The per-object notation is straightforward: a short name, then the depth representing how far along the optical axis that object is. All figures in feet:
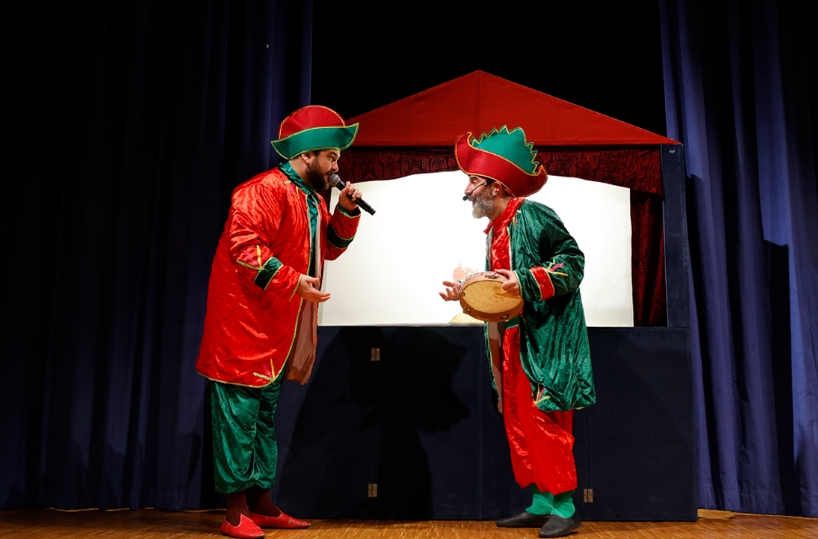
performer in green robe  9.71
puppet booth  11.08
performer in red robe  9.39
